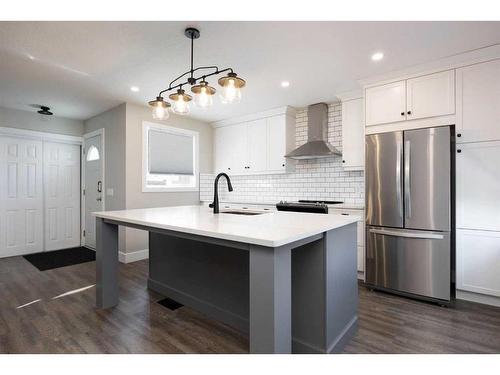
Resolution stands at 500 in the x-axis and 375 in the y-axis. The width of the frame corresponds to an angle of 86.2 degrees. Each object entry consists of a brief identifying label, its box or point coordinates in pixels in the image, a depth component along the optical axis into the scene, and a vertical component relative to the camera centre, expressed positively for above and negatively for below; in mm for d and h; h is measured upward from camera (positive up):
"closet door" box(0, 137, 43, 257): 4297 -153
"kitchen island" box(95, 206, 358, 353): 1306 -591
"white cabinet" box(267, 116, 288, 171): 4402 +732
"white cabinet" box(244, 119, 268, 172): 4625 +726
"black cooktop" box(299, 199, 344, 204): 3943 -229
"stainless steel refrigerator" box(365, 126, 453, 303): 2605 -270
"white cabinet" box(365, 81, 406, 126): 2971 +956
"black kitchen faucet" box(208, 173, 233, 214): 2391 -137
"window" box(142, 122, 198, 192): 4324 +498
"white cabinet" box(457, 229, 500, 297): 2494 -721
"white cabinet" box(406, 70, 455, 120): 2703 +952
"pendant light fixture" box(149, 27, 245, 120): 1962 +732
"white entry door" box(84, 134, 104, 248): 4668 +95
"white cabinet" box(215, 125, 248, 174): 4943 +720
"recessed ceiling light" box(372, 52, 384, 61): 2564 +1278
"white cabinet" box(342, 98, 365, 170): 3596 +704
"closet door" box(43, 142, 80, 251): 4754 -136
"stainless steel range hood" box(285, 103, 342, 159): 3926 +799
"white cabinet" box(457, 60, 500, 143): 2510 +812
